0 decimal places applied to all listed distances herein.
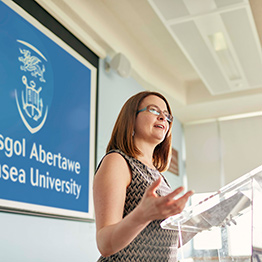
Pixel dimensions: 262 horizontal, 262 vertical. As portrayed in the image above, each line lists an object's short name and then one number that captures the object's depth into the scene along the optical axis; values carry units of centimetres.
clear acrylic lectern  96
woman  96
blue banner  240
